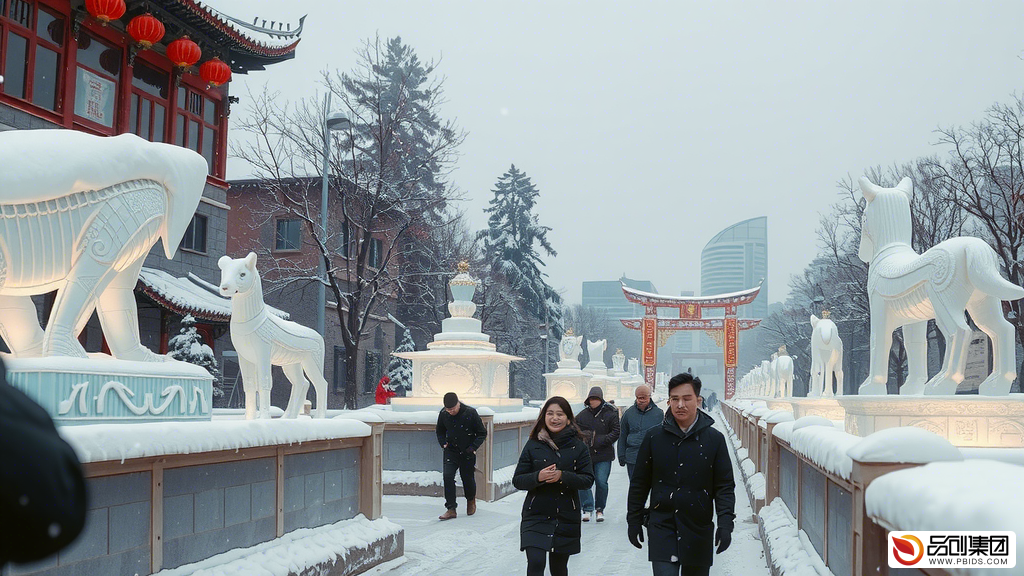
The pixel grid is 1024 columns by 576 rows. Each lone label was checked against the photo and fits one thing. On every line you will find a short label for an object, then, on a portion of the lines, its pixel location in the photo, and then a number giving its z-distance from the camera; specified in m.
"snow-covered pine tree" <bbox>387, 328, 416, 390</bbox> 34.72
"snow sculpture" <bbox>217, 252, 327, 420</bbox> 8.39
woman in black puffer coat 6.22
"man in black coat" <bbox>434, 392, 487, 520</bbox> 12.02
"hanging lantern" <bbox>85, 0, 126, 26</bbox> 18.05
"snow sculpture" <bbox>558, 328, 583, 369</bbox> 27.84
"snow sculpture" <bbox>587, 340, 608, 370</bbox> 33.91
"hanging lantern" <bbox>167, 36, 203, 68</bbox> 21.02
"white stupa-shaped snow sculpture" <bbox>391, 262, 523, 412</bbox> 16.20
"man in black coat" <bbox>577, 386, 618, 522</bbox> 11.85
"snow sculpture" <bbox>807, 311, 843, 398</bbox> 16.95
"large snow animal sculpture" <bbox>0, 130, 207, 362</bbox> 6.07
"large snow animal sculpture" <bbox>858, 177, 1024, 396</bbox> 7.86
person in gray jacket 11.43
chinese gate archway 53.31
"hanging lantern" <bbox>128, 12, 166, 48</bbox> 19.47
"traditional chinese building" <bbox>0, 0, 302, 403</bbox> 18.08
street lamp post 19.23
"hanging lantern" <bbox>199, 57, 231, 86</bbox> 22.14
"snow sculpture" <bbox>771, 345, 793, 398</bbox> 27.98
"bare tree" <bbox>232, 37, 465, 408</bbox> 20.44
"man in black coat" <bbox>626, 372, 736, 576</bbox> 5.30
